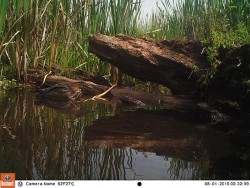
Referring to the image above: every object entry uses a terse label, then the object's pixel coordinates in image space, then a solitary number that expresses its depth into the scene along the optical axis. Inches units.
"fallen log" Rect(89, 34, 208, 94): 163.3
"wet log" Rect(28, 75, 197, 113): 159.3
